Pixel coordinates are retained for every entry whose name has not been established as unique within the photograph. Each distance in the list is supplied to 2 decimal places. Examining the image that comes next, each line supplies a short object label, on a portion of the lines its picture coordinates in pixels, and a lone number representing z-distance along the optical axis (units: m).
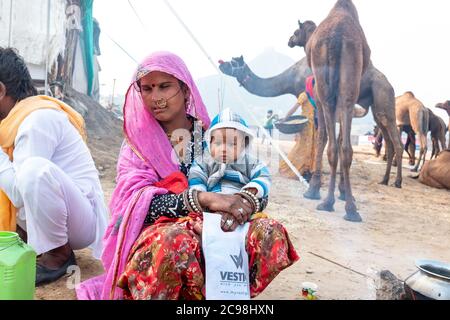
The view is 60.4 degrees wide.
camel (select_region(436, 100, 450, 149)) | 8.27
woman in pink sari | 1.30
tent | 4.66
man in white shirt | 1.82
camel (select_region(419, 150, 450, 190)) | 6.60
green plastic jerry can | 1.31
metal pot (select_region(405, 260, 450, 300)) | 1.54
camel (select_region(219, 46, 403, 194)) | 4.93
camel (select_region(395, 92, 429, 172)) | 7.66
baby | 1.54
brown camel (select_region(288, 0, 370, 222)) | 3.79
